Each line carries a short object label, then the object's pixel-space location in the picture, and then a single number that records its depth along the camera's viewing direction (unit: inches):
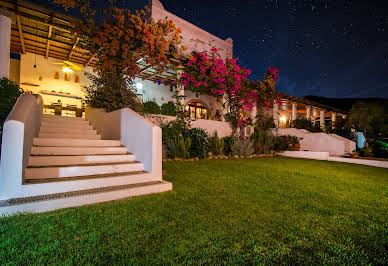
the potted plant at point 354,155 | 370.6
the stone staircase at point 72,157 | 118.8
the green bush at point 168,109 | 319.6
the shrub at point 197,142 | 295.6
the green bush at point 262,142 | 384.2
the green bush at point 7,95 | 138.5
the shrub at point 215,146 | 326.3
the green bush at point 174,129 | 285.6
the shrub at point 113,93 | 214.1
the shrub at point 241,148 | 343.3
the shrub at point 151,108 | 293.4
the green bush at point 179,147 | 277.9
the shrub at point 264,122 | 464.0
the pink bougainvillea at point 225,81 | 336.2
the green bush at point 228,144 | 351.6
